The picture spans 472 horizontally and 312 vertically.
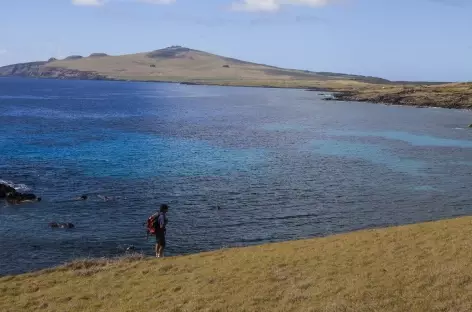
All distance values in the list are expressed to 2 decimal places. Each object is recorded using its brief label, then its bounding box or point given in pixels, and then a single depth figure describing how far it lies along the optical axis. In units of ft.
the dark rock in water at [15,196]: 137.69
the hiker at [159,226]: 78.02
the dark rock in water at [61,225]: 116.47
